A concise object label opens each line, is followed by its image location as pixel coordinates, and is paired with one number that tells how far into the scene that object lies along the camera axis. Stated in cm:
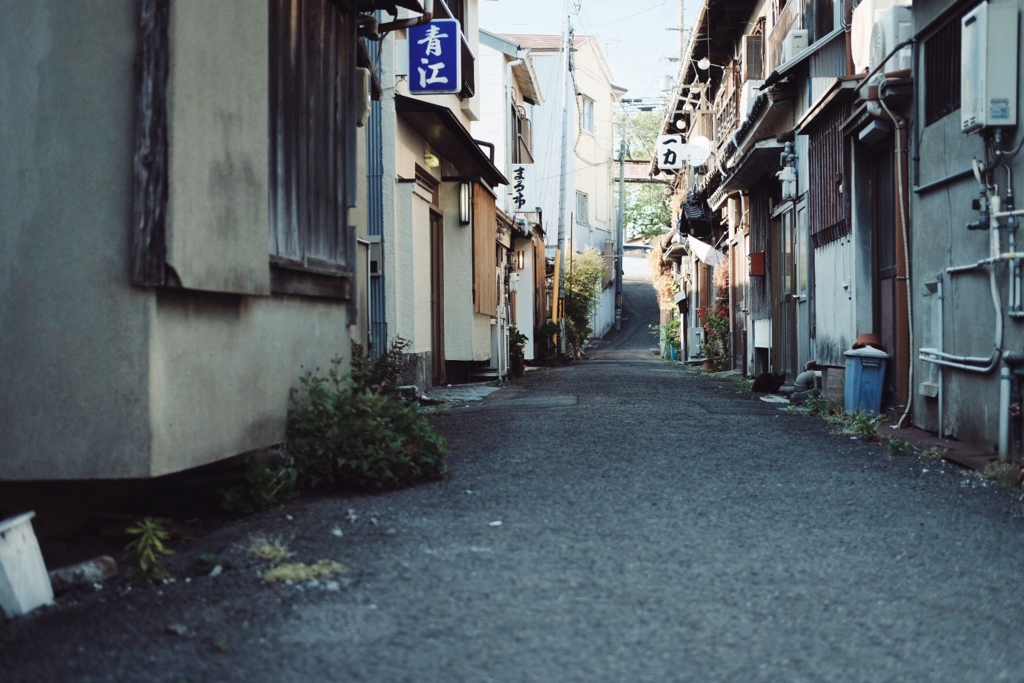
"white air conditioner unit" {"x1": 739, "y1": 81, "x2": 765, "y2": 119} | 1783
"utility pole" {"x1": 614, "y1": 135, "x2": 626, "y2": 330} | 4156
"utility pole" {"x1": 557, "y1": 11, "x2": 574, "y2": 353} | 2702
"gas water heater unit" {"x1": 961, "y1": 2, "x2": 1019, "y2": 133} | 645
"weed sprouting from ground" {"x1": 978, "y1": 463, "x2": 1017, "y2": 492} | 574
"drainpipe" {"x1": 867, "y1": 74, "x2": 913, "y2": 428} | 867
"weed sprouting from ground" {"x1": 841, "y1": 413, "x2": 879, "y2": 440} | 803
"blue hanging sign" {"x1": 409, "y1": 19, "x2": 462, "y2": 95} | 1184
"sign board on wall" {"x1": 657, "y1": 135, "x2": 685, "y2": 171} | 2803
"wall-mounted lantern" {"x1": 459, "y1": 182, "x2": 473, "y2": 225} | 1495
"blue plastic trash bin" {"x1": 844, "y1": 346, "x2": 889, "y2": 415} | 948
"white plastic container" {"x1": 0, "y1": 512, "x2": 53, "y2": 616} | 358
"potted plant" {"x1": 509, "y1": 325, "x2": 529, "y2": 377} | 1944
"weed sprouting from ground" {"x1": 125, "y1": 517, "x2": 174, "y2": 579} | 386
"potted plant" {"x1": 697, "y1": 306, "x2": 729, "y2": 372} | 2186
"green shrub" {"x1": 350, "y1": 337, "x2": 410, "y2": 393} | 673
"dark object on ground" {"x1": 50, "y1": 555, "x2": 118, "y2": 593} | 384
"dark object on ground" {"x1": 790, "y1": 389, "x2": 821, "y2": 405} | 1144
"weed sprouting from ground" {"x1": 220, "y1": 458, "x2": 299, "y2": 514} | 488
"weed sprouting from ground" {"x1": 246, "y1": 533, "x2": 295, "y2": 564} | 392
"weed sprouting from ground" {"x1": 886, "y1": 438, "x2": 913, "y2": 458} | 707
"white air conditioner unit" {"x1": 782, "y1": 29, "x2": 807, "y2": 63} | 1380
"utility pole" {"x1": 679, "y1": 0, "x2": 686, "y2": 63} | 3797
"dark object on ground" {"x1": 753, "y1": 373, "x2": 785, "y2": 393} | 1367
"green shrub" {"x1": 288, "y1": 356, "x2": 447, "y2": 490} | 527
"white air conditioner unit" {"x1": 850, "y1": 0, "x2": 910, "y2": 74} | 970
